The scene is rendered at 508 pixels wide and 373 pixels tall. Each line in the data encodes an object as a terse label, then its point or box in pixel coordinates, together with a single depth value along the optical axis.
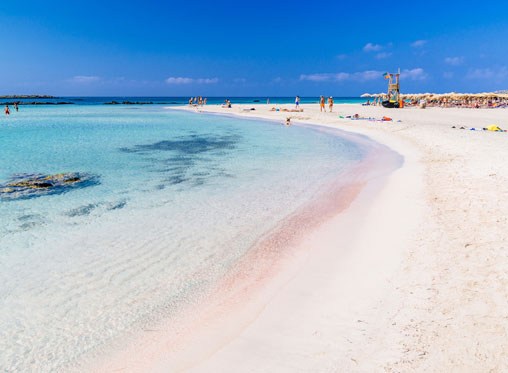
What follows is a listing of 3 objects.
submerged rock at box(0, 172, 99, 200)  10.82
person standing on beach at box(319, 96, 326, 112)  47.02
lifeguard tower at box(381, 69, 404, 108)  46.53
